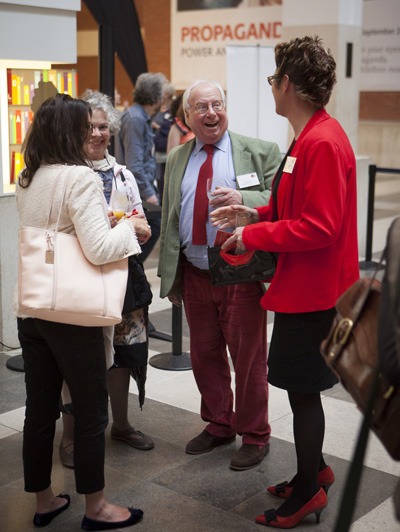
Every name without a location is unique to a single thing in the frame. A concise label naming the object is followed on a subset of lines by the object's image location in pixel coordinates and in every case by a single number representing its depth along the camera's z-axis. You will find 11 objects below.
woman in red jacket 2.95
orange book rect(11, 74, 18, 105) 5.80
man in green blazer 3.80
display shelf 5.78
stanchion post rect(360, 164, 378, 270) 8.36
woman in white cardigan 2.97
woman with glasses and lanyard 3.83
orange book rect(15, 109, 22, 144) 5.85
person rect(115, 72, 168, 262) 6.91
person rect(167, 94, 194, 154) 7.52
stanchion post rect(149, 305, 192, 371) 5.35
